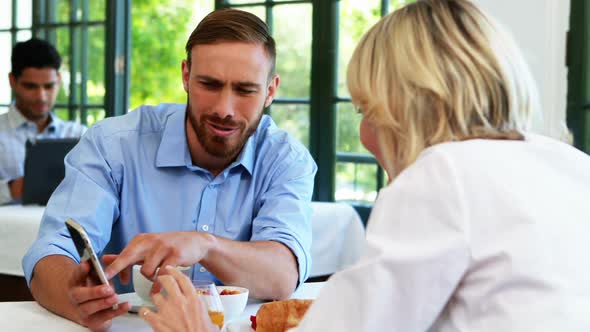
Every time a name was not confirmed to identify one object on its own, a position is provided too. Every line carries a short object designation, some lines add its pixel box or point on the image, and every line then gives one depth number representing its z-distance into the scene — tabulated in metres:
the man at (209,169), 1.73
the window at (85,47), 3.88
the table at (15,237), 2.58
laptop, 2.64
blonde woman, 1.09
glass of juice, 1.42
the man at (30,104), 3.19
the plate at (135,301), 1.54
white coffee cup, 1.54
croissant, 1.42
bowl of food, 1.50
